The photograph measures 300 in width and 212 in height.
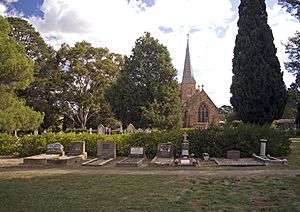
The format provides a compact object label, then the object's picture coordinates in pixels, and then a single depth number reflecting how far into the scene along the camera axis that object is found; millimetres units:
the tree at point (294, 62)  34969
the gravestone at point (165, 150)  19328
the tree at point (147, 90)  39156
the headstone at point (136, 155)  17636
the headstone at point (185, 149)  18688
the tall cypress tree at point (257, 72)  24209
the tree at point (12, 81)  22578
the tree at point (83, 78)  46719
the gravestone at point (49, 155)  17250
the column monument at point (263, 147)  18781
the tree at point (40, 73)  43938
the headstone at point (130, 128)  32594
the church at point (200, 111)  61500
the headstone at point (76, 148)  20141
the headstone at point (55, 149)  20047
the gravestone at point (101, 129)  30928
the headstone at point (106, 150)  19875
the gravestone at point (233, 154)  18922
